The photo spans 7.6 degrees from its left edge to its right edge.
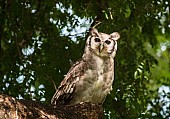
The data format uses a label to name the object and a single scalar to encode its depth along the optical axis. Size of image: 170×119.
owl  12.55
